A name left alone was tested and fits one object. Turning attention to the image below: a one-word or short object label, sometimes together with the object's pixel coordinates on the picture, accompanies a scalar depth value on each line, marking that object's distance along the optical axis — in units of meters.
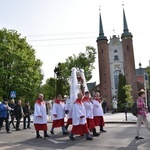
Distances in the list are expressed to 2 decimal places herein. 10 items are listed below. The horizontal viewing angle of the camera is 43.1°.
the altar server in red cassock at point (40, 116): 8.33
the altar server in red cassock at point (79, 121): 7.16
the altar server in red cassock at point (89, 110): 7.81
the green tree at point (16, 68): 25.04
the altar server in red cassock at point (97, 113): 8.60
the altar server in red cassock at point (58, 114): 8.68
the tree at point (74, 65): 37.48
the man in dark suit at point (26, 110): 11.45
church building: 44.81
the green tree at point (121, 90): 35.58
